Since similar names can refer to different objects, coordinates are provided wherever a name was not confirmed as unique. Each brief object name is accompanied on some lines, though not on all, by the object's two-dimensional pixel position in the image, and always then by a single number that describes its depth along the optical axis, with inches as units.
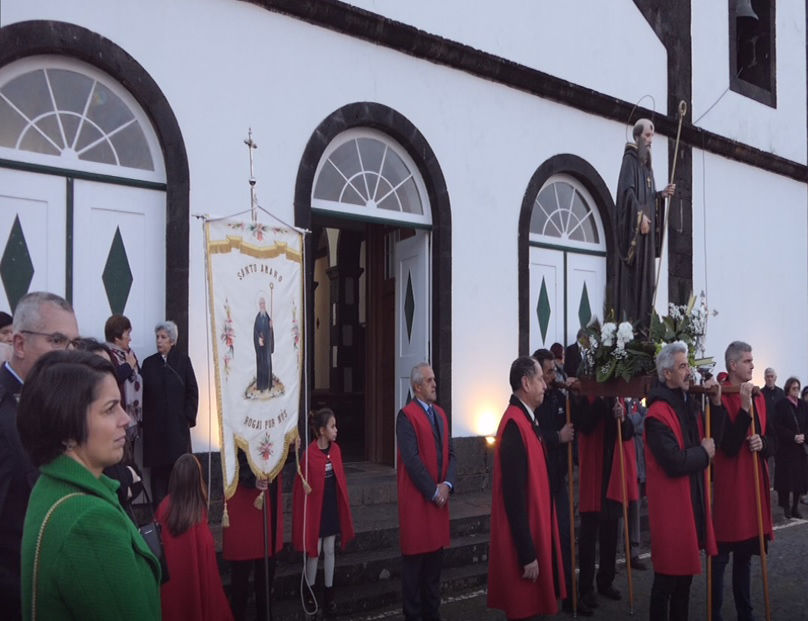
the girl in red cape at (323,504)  220.2
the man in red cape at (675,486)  185.3
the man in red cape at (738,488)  211.9
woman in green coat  73.7
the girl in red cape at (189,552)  165.5
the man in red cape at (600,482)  244.8
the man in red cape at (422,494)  213.2
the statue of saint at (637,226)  266.2
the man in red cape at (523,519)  177.6
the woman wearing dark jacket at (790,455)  395.2
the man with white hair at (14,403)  101.0
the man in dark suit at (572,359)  372.2
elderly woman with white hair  250.7
